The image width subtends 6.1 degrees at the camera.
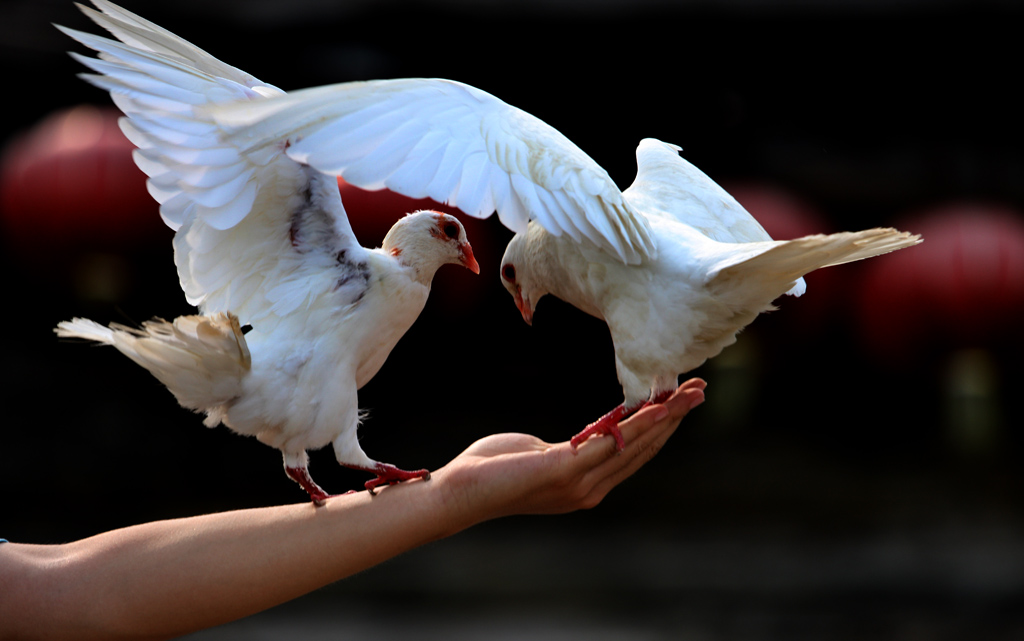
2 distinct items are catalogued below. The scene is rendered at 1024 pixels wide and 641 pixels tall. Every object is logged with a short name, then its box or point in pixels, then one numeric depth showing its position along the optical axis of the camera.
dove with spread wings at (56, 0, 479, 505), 5.93
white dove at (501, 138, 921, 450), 5.94
